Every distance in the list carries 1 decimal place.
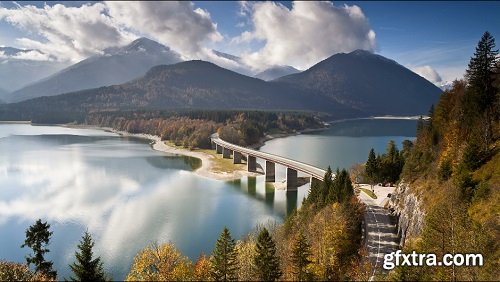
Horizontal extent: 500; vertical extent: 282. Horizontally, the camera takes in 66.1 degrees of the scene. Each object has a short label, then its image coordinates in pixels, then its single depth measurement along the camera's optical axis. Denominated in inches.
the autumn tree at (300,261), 1362.0
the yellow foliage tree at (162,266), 1393.9
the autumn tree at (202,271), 1440.5
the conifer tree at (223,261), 1366.9
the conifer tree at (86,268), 1173.1
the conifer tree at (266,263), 1354.6
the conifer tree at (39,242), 1649.9
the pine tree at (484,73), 1939.0
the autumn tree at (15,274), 1333.7
